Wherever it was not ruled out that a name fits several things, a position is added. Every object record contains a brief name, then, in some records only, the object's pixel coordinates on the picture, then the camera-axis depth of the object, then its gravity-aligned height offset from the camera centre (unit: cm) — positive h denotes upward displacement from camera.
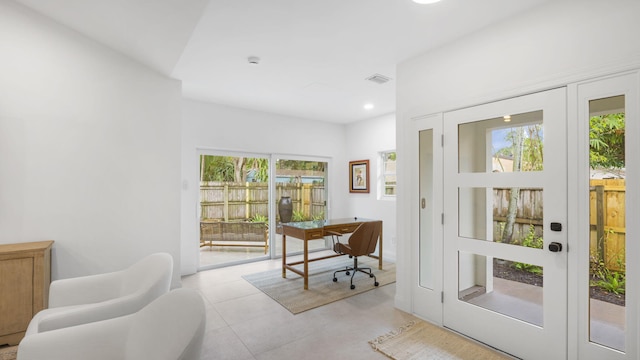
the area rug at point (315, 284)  341 -137
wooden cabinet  230 -85
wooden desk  388 -67
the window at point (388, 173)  537 +19
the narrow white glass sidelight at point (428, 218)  278 -34
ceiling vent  354 +129
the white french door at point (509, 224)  206 -32
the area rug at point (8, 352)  222 -132
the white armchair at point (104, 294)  172 -77
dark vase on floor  545 -49
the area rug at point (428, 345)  229 -134
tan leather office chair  388 -82
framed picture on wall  573 +14
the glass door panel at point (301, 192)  547 -17
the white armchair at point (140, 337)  128 -74
